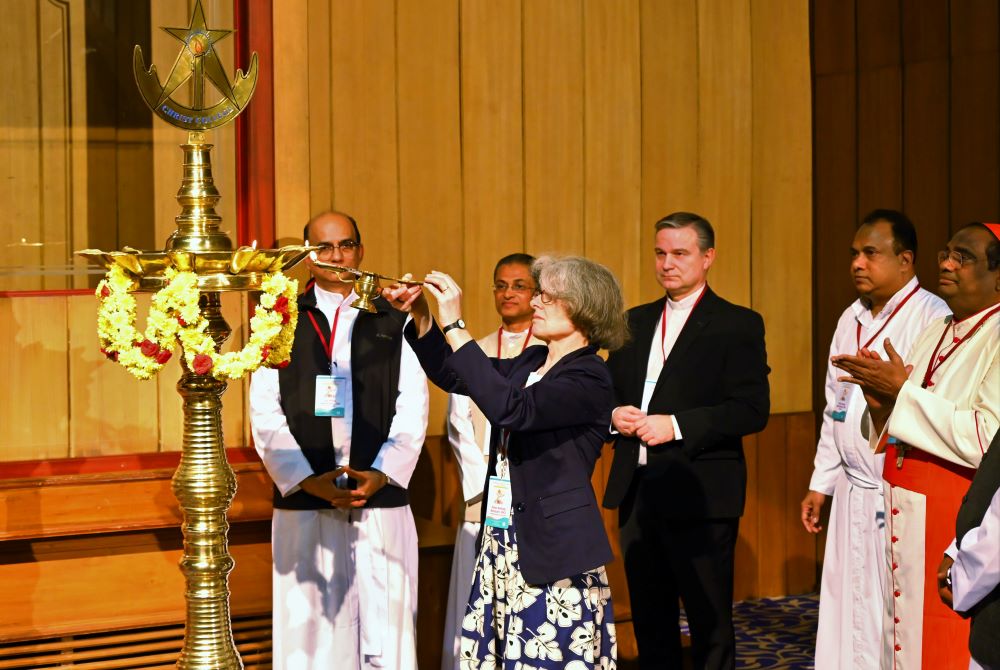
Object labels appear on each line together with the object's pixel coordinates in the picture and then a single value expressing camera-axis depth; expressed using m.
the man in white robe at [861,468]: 4.38
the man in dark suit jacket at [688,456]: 4.21
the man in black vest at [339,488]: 4.06
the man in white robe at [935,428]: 3.41
